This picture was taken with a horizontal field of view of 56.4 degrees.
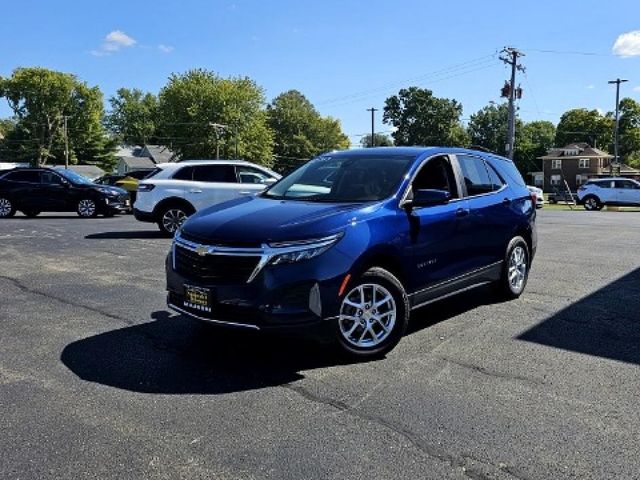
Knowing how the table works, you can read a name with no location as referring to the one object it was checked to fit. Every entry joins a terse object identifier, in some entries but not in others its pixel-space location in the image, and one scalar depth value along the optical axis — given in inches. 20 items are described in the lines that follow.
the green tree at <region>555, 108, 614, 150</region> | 4132.1
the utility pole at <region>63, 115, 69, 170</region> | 3068.7
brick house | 3457.2
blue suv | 171.9
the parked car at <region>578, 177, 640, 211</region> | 1270.9
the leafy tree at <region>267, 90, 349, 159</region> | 3772.1
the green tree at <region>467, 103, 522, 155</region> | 4719.5
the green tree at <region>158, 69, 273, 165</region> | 2716.5
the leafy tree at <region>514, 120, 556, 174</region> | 4079.7
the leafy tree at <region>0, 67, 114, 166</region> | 3417.8
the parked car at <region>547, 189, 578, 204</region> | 1756.9
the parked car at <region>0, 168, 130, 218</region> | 756.6
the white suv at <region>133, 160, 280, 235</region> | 531.5
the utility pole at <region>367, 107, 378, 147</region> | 2878.9
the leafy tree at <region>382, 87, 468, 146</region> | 3826.3
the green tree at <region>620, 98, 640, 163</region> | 3887.8
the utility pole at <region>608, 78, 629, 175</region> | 2288.4
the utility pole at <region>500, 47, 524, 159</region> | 1669.5
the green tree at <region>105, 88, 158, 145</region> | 4645.7
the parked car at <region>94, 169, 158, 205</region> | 963.8
